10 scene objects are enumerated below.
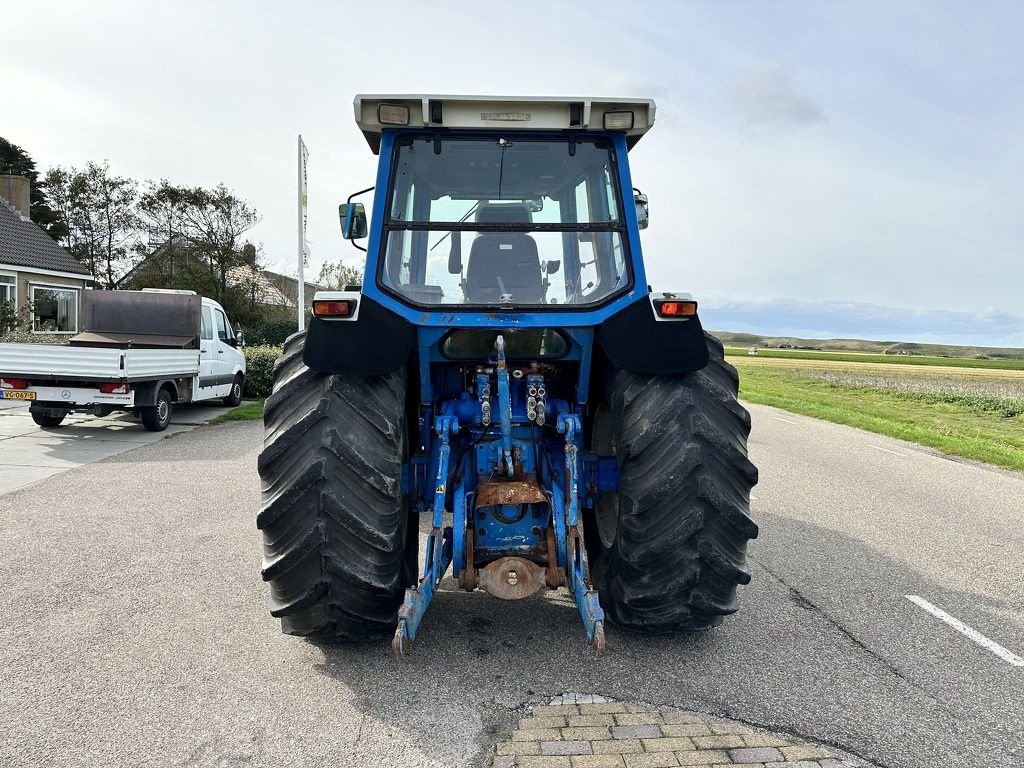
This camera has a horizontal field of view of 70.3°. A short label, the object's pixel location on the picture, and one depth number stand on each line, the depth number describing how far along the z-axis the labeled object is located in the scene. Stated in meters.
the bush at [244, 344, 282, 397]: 16.33
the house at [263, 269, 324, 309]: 29.37
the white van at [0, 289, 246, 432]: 10.32
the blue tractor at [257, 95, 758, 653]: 3.18
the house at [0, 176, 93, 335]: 23.95
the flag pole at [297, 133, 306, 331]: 16.05
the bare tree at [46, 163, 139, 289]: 29.94
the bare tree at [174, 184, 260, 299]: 25.28
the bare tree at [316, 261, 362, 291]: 29.34
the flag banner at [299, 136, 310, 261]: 16.02
